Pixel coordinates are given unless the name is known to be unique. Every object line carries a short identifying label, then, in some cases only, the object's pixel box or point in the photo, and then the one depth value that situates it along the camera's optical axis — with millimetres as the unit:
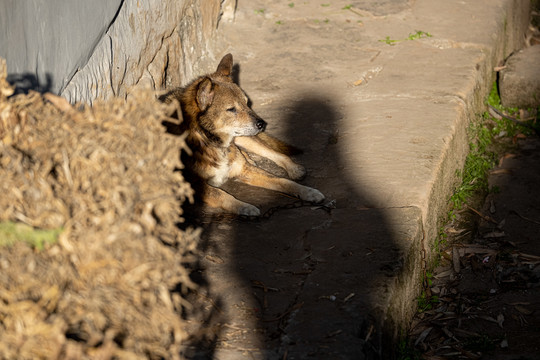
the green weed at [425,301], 8148
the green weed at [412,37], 12982
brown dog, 9047
